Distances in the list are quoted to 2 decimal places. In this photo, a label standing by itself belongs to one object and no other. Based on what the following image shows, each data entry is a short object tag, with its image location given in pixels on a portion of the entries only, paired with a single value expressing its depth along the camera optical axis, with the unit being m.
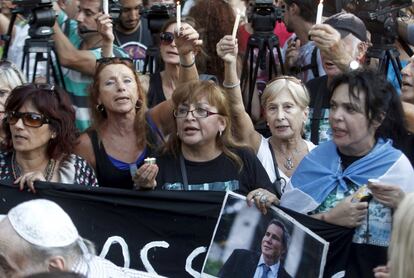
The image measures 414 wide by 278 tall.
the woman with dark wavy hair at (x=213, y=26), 6.76
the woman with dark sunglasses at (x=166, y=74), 6.54
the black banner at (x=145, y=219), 5.09
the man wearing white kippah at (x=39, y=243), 3.58
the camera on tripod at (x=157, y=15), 6.89
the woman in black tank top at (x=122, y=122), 5.68
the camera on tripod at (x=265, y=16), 6.55
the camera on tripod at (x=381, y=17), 6.41
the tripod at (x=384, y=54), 6.49
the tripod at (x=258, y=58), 6.57
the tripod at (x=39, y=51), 6.58
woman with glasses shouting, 5.34
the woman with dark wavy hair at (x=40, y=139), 5.50
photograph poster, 4.71
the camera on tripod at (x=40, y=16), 6.52
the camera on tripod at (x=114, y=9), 7.06
